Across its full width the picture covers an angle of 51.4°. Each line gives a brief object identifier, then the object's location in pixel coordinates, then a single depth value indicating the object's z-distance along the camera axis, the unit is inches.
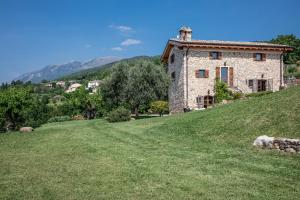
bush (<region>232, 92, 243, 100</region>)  1224.4
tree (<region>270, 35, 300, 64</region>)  2769.9
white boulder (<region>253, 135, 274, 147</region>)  480.1
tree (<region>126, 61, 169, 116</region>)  1393.9
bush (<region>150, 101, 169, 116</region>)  1343.5
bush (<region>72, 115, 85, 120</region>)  1860.1
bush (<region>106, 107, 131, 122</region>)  1199.2
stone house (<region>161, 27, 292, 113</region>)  1337.4
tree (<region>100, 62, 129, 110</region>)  1558.8
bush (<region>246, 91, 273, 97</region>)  1076.2
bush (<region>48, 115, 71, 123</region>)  1833.2
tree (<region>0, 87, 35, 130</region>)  1510.7
